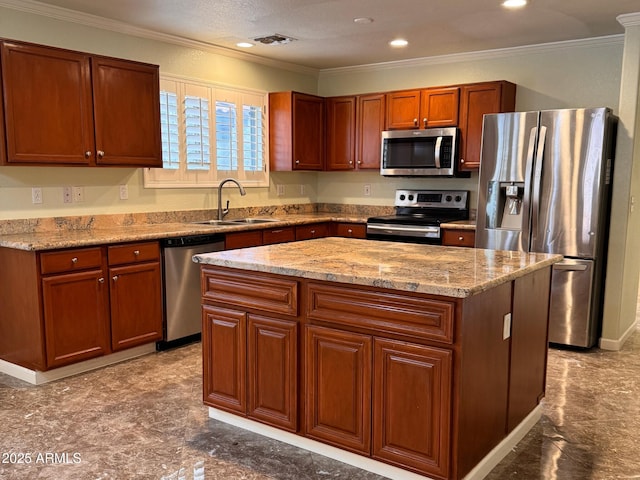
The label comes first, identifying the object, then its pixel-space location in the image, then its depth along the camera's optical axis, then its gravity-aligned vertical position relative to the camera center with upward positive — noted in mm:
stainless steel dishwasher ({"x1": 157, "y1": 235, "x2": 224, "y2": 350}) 4047 -835
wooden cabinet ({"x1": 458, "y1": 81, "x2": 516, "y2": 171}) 4836 +604
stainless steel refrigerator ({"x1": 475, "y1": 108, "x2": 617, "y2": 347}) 3990 -153
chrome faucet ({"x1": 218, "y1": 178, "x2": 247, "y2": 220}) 4914 -163
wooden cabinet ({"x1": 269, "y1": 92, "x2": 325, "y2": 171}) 5569 +456
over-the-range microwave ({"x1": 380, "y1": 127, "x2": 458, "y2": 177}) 5051 +218
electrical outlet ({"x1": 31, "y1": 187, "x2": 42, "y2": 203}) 3863 -154
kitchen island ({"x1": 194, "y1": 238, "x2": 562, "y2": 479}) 2131 -758
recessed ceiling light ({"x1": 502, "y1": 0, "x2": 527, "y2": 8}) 3588 +1130
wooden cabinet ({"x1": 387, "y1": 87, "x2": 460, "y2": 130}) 5066 +635
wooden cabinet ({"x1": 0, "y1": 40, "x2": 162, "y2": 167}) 3449 +437
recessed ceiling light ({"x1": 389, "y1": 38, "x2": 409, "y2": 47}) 4719 +1150
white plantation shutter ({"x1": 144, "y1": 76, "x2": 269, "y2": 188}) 4723 +358
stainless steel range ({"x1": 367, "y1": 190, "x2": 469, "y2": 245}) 4902 -390
